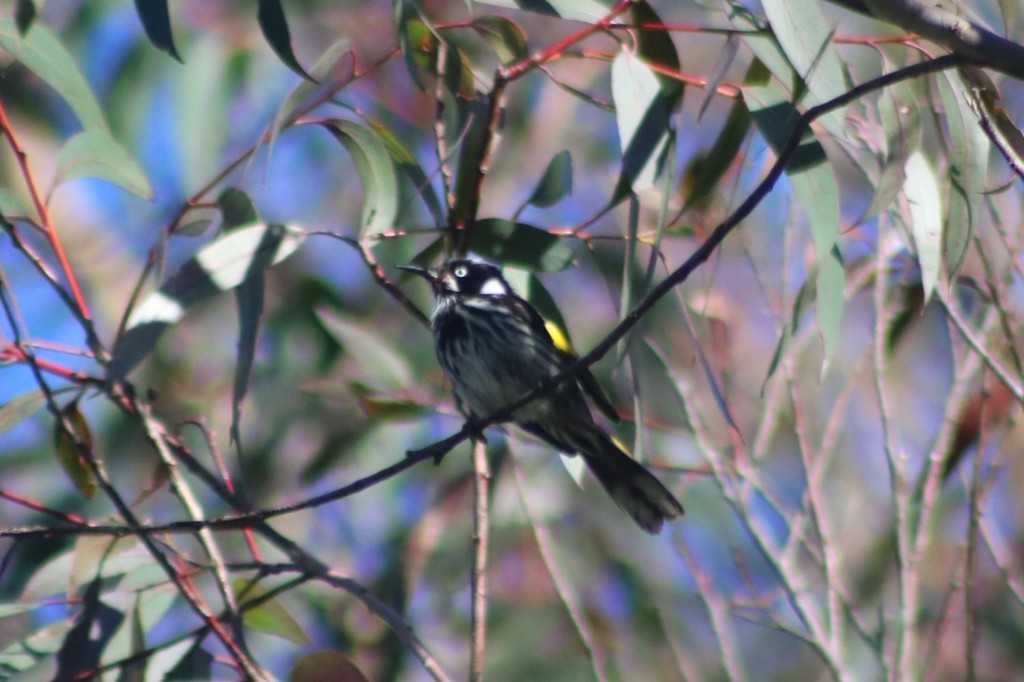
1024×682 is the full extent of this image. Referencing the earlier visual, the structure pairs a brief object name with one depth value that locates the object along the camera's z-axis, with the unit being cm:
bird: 614
